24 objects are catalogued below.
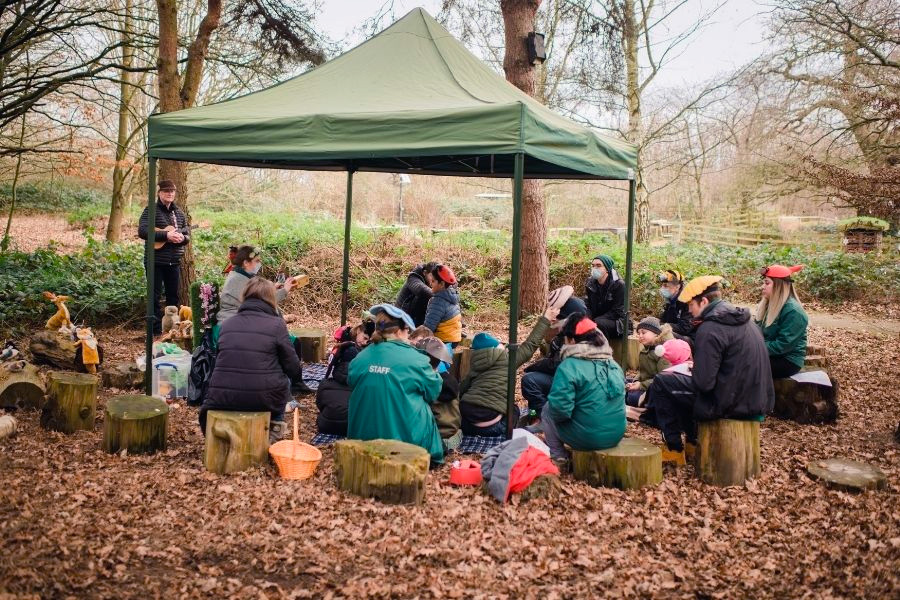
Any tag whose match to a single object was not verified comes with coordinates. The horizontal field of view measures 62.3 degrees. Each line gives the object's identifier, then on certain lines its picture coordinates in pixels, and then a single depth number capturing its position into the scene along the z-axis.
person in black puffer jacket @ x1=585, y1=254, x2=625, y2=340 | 7.61
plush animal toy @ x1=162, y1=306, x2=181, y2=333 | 8.06
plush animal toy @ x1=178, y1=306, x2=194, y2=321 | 8.25
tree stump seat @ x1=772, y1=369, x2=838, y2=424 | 6.39
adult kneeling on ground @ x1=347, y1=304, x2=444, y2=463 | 4.84
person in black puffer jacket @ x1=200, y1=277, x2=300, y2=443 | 4.92
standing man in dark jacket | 8.27
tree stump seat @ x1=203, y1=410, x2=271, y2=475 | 4.82
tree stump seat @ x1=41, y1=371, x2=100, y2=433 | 5.52
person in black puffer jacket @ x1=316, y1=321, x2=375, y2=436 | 5.59
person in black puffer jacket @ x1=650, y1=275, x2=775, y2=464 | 4.89
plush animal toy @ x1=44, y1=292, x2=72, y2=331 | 7.13
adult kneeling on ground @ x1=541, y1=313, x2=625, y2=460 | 4.70
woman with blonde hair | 6.21
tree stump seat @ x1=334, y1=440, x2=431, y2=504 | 4.36
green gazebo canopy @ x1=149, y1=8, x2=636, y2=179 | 5.15
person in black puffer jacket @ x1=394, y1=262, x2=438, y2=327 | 7.26
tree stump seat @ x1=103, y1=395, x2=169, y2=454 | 5.11
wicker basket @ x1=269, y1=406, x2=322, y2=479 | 4.76
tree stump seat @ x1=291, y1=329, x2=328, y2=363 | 8.46
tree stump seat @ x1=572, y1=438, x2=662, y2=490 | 4.71
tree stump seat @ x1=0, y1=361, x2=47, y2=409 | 5.94
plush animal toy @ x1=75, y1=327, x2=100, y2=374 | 7.09
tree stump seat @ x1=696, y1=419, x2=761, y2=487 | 4.90
